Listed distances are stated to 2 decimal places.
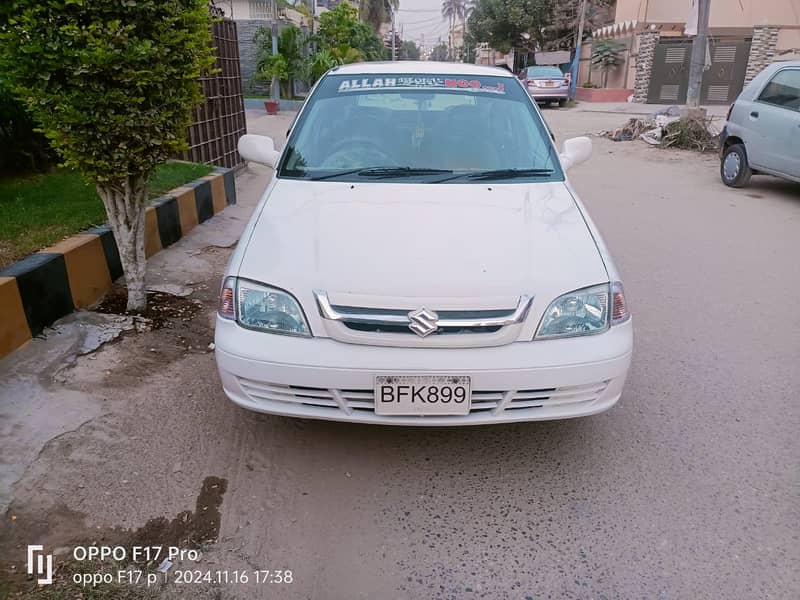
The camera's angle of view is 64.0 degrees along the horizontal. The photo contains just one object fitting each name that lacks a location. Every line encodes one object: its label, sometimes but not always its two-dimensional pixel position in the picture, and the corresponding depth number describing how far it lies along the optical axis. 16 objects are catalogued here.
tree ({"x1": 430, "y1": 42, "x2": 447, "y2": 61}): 126.80
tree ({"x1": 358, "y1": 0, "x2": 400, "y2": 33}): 38.50
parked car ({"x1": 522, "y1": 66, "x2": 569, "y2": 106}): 24.50
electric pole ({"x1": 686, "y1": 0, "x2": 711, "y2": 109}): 12.48
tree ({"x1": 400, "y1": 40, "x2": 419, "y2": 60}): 112.56
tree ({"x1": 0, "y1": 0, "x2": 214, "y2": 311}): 3.22
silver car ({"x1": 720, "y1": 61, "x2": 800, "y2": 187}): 7.72
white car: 2.45
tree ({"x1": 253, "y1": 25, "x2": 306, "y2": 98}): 21.42
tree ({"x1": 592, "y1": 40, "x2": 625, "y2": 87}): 28.61
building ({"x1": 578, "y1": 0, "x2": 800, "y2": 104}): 23.41
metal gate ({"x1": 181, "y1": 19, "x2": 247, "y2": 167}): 8.09
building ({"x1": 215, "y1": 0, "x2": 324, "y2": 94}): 25.55
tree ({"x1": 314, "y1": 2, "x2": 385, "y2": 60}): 22.39
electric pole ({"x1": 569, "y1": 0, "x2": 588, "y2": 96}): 30.43
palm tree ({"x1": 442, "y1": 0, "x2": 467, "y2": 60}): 105.32
